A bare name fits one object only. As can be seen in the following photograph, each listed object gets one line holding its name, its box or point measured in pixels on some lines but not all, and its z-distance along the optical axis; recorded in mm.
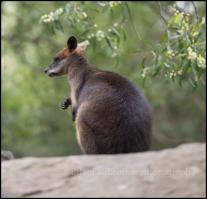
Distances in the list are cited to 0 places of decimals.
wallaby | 11664
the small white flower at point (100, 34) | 14445
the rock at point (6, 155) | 15761
